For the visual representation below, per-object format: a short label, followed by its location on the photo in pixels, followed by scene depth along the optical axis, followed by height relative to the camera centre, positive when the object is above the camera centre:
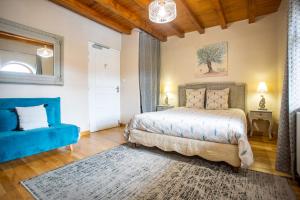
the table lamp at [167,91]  4.43 +0.16
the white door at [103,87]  3.93 +0.28
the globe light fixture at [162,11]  2.14 +1.20
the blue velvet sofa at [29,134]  2.01 -0.51
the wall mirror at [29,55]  2.53 +0.75
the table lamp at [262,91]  3.13 +0.12
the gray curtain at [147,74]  4.17 +0.64
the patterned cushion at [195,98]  3.63 -0.02
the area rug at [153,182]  1.48 -0.89
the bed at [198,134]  1.82 -0.49
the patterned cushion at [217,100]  3.39 -0.06
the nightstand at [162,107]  4.09 -0.25
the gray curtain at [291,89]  1.72 +0.09
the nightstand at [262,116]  3.03 -0.36
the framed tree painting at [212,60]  3.75 +0.90
